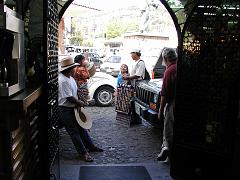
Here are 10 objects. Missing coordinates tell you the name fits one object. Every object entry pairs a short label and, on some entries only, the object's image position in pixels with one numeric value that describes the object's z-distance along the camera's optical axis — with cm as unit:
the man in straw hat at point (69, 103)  428
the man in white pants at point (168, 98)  430
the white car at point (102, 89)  846
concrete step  391
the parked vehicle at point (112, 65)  1599
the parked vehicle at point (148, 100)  527
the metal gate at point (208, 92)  333
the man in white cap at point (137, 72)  634
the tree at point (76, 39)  3810
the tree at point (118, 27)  4376
